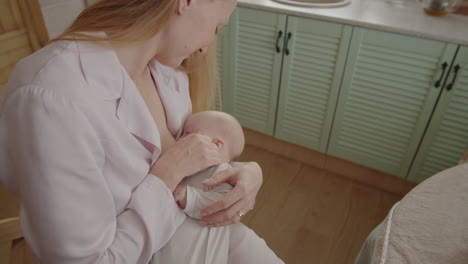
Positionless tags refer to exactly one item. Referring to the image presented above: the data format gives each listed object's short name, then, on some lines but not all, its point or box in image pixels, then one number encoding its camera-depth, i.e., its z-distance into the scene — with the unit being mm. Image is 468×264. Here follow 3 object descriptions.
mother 596
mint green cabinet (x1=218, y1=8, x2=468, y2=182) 1767
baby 837
